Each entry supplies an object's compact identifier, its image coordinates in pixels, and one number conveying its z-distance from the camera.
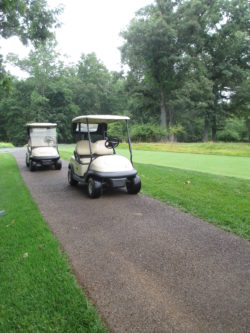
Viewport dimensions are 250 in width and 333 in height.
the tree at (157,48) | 26.86
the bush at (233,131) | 35.31
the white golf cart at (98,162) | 5.27
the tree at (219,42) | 27.39
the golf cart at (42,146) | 9.30
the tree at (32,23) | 9.85
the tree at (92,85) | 44.91
